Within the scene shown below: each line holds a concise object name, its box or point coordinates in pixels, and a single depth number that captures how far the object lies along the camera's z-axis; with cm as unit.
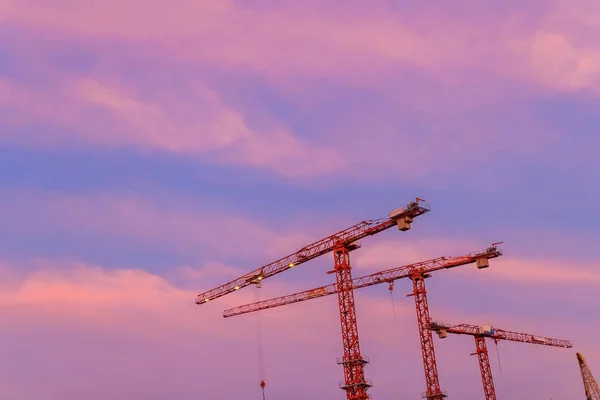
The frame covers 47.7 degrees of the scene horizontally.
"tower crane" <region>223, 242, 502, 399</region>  15025
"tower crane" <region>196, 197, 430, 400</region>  11357
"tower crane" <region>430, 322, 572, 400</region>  18362
